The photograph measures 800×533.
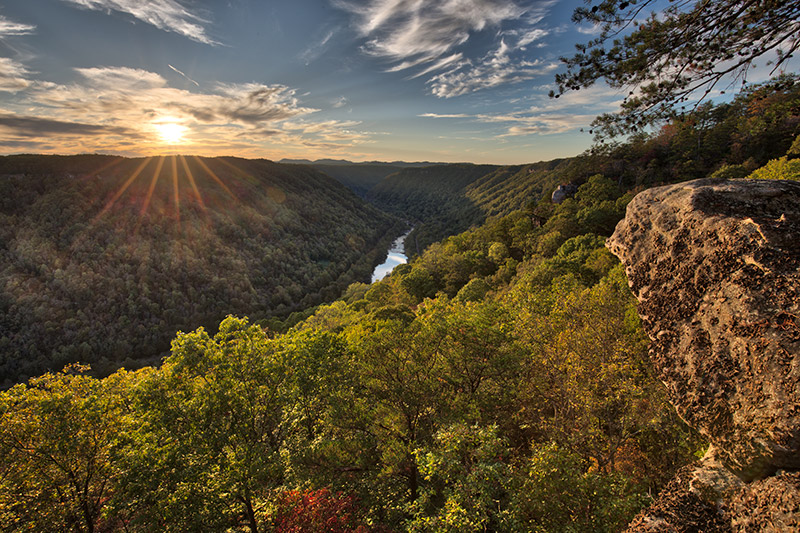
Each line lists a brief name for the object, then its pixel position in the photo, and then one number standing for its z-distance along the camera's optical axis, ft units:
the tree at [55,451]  39.70
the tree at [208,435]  36.17
